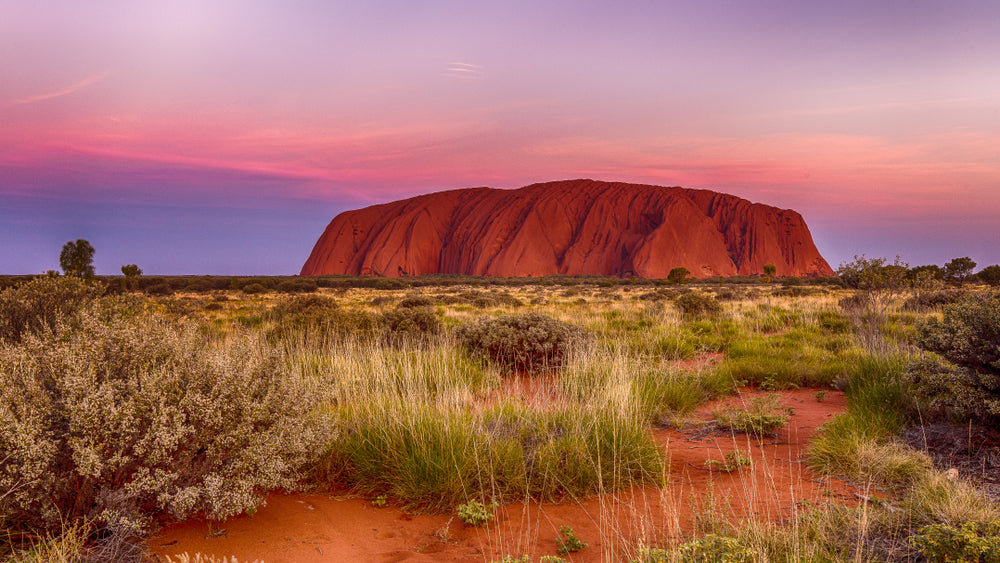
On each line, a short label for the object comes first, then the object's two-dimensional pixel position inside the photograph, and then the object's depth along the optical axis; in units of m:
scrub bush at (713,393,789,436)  5.76
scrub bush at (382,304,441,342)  11.53
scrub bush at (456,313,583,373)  9.37
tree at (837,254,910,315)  11.23
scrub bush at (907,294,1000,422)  4.72
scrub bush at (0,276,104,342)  6.84
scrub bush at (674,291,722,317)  17.45
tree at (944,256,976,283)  41.34
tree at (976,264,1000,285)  38.44
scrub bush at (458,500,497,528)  3.61
